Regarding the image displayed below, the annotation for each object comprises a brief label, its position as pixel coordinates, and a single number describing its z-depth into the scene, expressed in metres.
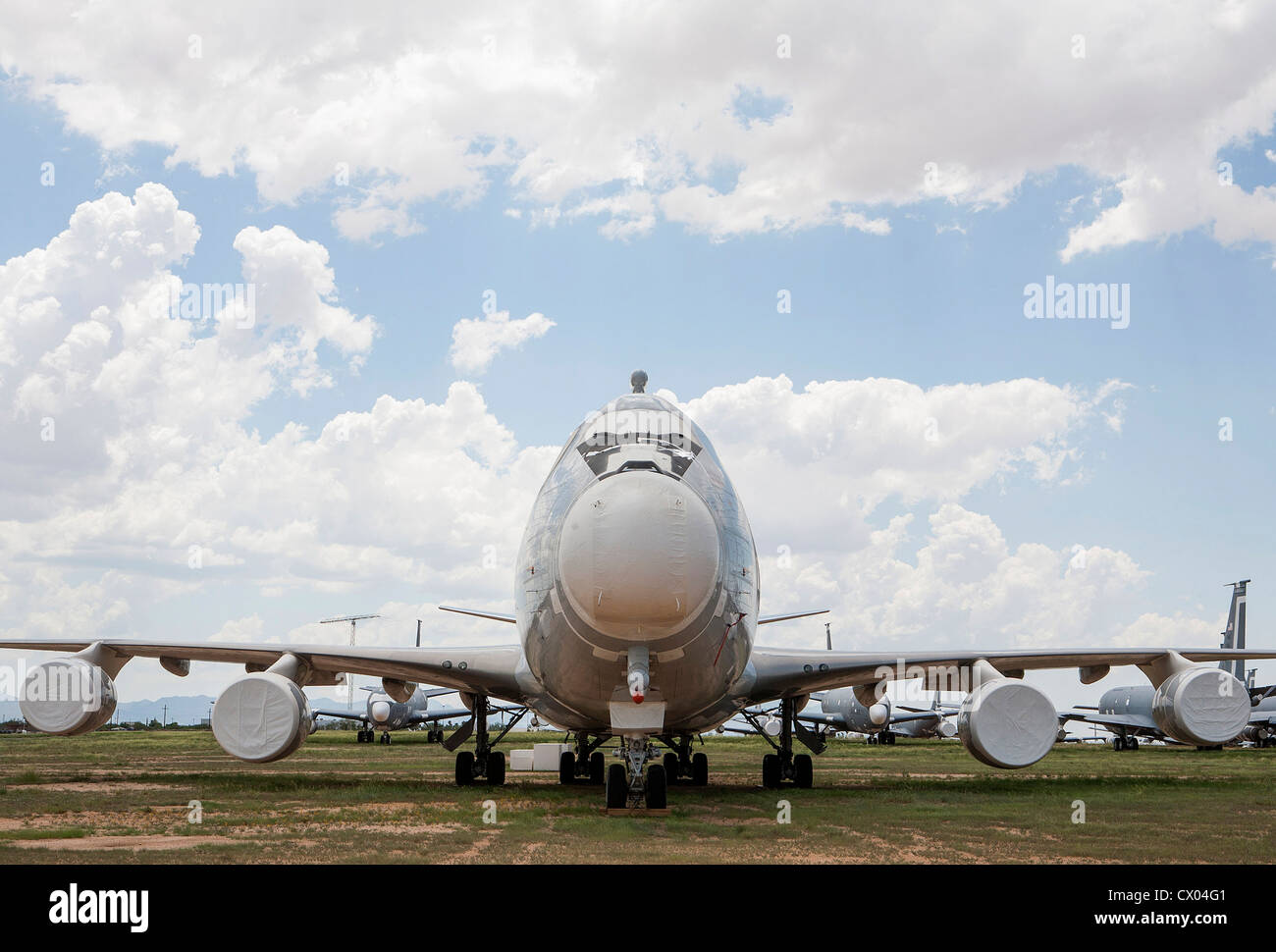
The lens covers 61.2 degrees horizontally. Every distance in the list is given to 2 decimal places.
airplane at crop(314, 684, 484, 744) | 57.20
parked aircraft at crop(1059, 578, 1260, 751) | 60.75
